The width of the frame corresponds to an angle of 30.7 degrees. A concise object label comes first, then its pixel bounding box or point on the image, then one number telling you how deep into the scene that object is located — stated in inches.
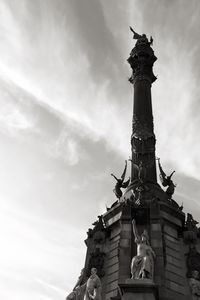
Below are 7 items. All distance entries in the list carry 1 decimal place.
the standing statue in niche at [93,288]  619.6
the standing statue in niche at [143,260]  610.2
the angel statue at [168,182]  909.2
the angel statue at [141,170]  886.0
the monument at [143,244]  634.8
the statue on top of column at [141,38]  1211.2
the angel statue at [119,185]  913.4
